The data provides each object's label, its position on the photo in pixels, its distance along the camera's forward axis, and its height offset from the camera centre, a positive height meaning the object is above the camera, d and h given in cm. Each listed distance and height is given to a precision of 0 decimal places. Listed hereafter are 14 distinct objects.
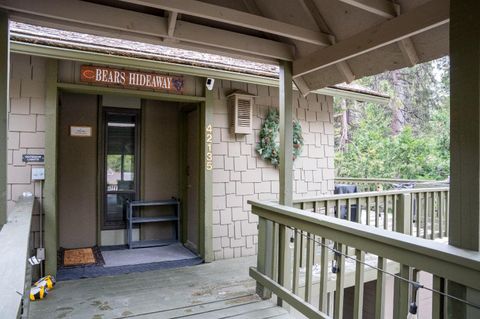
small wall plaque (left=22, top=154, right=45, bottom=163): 379 +3
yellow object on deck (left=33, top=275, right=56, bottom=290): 341 -123
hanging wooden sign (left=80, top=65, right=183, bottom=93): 409 +103
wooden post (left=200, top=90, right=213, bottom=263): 461 -26
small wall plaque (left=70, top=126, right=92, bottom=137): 509 +45
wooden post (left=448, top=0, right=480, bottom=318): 155 +13
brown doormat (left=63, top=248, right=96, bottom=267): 441 -130
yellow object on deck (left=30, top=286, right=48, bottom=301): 324 -126
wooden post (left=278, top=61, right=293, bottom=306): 315 +21
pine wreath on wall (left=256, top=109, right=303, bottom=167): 499 +34
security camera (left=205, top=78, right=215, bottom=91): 461 +106
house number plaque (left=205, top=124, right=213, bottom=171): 463 +20
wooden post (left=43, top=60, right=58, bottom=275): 381 -10
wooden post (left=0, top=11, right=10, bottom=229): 227 +45
